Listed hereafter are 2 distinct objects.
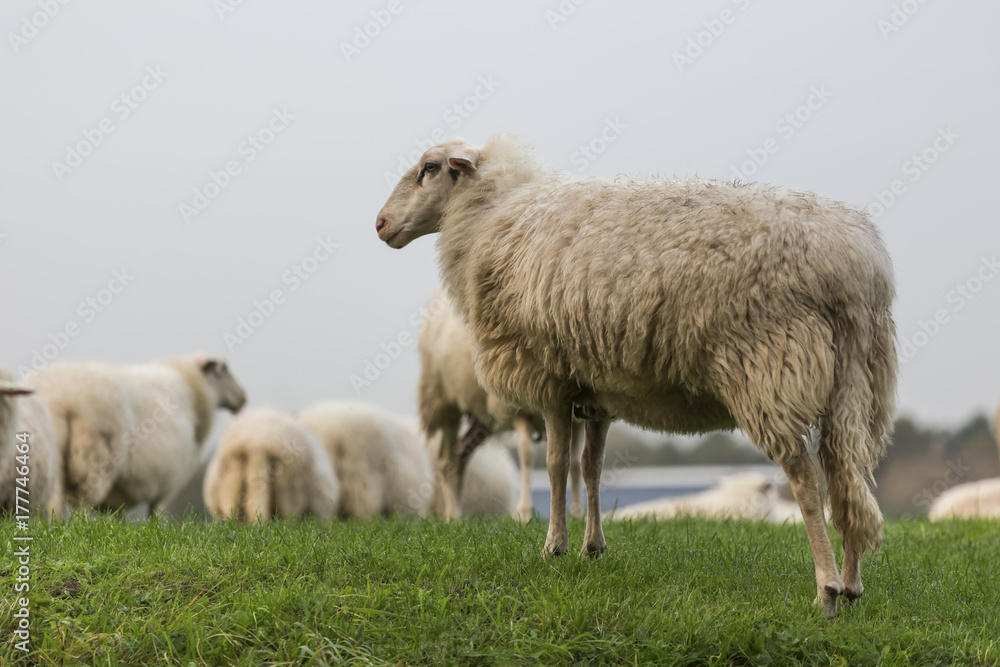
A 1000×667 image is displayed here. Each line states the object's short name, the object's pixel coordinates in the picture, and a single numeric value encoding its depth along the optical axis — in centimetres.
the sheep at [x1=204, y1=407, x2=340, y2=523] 897
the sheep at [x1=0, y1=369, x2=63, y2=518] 625
